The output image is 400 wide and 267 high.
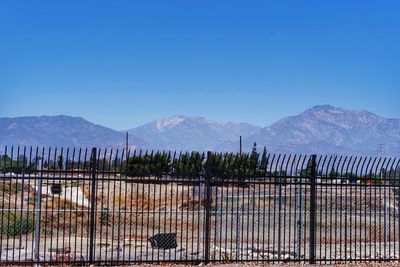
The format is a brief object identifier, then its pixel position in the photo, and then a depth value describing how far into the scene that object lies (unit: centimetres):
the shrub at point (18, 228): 2389
